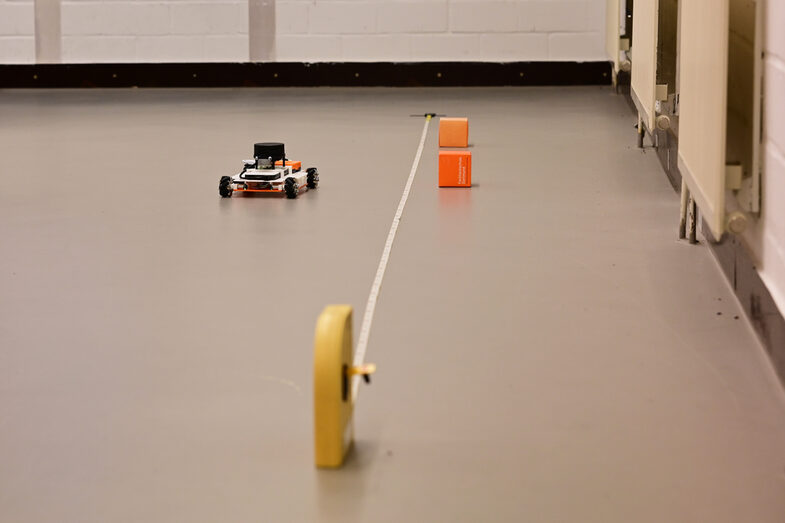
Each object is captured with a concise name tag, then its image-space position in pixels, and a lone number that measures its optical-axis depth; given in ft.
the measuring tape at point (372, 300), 14.50
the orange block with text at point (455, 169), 26.50
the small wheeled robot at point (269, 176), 26.08
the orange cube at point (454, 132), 33.24
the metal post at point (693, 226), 20.68
